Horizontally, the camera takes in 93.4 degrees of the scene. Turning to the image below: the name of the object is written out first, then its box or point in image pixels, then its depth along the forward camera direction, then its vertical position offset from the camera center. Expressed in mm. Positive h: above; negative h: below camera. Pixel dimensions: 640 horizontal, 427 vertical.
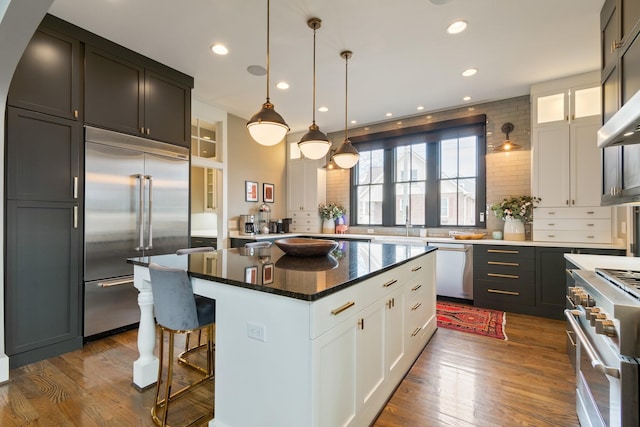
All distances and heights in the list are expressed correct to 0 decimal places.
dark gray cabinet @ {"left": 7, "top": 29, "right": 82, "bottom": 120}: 2523 +1188
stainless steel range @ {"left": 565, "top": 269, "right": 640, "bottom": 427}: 1022 -523
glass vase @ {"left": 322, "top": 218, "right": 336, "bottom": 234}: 5977 -259
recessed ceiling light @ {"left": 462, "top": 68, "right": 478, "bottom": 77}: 3580 +1713
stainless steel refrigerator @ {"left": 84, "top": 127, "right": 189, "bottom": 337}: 2943 -31
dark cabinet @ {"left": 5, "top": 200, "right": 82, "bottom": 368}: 2459 -600
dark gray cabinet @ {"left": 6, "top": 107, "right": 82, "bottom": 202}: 2463 +477
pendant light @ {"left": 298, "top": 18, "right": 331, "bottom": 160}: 2613 +620
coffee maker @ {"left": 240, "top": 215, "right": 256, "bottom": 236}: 5297 -236
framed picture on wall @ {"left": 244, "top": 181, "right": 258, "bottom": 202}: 5484 +399
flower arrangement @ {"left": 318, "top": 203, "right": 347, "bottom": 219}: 5930 +40
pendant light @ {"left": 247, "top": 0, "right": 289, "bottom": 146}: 2149 +633
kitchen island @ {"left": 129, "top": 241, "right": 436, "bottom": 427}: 1297 -618
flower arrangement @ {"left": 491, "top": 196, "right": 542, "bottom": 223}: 4020 +81
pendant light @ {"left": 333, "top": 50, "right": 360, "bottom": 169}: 2938 +562
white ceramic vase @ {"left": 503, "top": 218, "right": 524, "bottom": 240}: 4152 -212
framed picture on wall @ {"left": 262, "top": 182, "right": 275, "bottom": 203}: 5852 +398
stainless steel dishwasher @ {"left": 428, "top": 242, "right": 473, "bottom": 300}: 4137 -796
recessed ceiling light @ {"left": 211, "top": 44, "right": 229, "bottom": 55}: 3125 +1725
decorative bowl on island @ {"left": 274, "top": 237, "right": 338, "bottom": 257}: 2234 -260
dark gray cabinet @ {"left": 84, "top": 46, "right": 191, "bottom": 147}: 2973 +1242
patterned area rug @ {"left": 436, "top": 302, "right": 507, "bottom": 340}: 3240 -1253
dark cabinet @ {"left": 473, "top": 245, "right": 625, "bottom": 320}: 3564 -804
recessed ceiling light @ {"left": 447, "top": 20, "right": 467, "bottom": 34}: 2734 +1728
